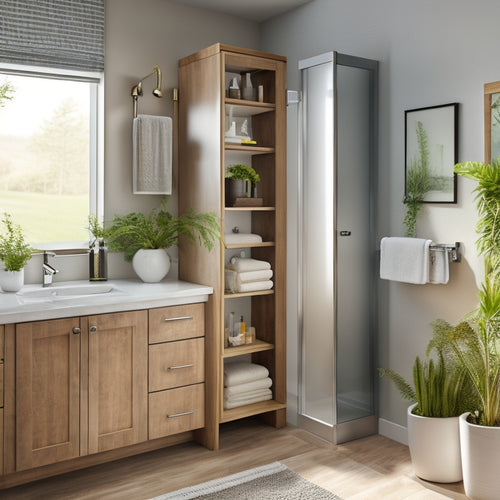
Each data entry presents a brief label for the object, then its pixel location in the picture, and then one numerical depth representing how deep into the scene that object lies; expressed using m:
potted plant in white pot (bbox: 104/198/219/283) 3.21
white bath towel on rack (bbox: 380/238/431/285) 2.87
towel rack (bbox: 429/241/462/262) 2.83
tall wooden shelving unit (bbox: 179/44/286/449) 3.13
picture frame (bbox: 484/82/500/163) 2.60
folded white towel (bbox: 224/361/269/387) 3.31
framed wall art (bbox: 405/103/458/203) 2.84
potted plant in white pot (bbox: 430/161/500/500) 2.44
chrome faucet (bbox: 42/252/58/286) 3.07
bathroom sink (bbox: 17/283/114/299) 2.98
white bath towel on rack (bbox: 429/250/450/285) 2.82
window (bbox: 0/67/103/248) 3.18
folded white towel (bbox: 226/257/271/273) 3.30
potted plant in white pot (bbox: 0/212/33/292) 2.90
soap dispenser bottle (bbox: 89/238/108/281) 3.26
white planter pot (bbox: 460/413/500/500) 2.43
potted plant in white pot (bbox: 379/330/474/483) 2.67
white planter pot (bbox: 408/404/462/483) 2.66
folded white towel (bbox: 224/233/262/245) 3.27
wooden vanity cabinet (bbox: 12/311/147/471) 2.58
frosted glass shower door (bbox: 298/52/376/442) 3.15
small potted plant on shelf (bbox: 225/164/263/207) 3.26
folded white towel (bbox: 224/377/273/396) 3.30
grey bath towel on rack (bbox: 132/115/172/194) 3.29
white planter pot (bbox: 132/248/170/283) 3.24
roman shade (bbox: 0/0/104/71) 3.01
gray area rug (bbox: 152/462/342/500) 2.61
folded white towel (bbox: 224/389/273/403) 3.30
